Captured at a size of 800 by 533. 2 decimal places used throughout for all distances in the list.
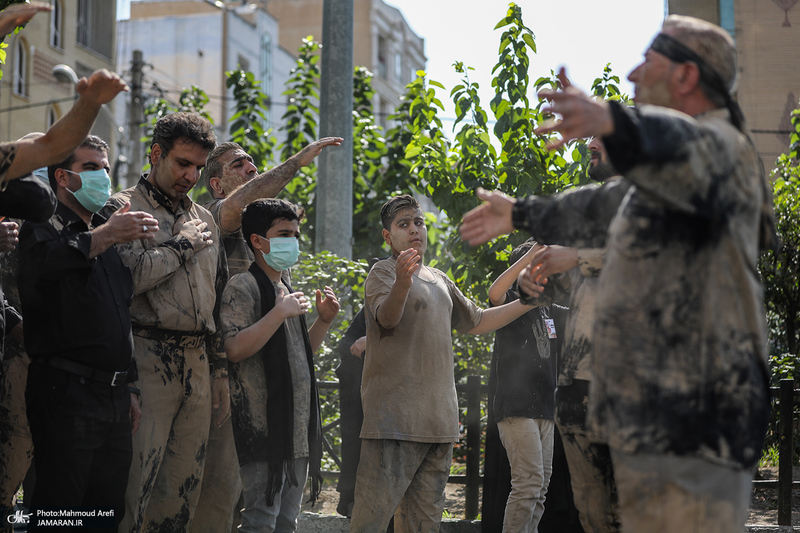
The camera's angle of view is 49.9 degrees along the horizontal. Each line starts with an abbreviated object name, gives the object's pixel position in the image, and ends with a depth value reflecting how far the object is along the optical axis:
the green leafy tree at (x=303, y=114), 12.36
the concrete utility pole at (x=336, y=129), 8.54
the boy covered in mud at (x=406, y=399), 4.79
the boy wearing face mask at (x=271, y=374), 4.54
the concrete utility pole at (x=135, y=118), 21.77
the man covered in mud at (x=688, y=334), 2.37
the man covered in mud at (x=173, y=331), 4.31
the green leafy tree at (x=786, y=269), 9.17
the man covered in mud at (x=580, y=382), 3.50
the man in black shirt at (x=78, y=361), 3.84
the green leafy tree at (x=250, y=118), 13.15
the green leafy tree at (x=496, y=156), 7.44
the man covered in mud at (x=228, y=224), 4.90
